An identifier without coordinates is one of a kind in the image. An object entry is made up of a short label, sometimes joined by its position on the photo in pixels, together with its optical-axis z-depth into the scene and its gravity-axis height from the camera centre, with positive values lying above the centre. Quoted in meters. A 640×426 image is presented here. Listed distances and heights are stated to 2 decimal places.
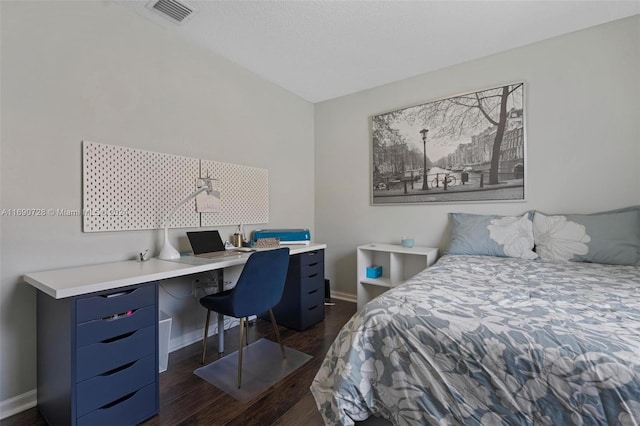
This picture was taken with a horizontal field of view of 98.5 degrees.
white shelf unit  2.71 -0.55
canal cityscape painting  2.46 +0.63
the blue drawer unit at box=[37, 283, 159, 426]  1.21 -0.68
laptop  2.14 -0.24
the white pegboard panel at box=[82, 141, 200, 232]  1.77 +0.20
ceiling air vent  1.90 +1.45
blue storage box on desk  2.72 -0.21
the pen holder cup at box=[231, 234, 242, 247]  2.55 -0.24
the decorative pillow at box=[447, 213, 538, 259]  2.22 -0.20
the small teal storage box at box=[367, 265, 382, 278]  3.04 -0.65
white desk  1.22 -0.32
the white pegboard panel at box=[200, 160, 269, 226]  2.49 +0.20
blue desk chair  1.68 -0.49
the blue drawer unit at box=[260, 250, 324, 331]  2.49 -0.74
